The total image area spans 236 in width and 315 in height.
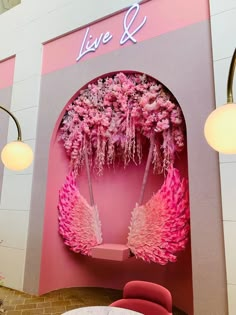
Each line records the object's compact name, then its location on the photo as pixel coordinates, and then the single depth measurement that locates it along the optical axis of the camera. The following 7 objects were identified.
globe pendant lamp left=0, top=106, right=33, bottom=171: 2.25
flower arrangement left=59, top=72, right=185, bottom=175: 2.98
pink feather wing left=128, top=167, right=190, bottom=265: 2.76
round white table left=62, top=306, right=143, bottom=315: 1.65
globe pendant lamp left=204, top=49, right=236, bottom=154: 1.34
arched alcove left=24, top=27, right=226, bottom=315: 2.39
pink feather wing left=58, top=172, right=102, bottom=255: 3.40
